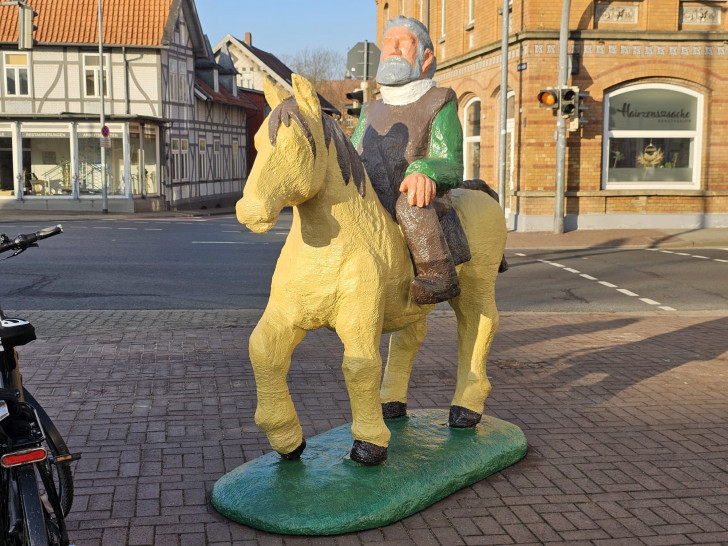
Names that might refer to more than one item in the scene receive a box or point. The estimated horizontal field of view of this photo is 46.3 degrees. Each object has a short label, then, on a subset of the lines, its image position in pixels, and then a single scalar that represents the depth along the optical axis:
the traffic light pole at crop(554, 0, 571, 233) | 20.06
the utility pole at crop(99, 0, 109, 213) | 30.62
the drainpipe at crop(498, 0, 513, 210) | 20.69
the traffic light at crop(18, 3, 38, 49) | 19.34
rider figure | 4.39
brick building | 21.72
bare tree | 59.94
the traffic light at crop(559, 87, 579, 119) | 19.20
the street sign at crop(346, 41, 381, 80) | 12.59
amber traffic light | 19.06
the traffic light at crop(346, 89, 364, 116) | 11.26
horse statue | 3.75
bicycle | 3.04
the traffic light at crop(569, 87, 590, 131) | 19.33
